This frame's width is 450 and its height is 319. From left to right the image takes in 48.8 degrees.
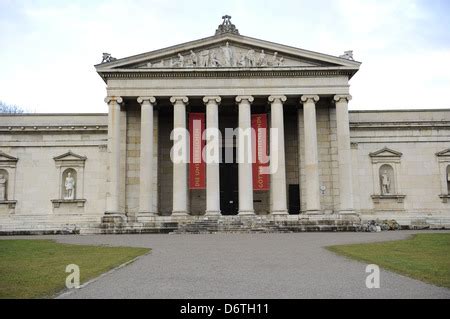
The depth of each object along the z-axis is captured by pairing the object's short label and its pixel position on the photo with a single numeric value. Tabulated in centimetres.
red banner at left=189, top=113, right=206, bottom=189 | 4125
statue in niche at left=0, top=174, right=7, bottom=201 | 4634
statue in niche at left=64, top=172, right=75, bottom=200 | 4653
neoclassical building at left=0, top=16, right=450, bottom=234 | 4066
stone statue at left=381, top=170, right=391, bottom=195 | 4631
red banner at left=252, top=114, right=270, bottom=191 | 4150
